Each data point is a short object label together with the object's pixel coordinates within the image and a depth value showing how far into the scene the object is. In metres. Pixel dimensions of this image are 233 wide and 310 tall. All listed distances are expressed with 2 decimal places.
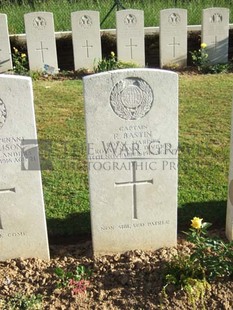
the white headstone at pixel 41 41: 7.76
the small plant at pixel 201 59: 8.17
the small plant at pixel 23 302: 3.04
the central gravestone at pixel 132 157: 3.03
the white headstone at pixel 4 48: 7.70
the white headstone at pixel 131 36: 7.83
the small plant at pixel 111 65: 7.83
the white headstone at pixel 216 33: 8.12
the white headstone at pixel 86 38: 7.86
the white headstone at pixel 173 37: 7.96
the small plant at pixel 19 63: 8.00
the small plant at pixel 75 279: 3.14
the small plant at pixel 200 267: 3.00
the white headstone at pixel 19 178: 2.97
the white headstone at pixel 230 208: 3.39
